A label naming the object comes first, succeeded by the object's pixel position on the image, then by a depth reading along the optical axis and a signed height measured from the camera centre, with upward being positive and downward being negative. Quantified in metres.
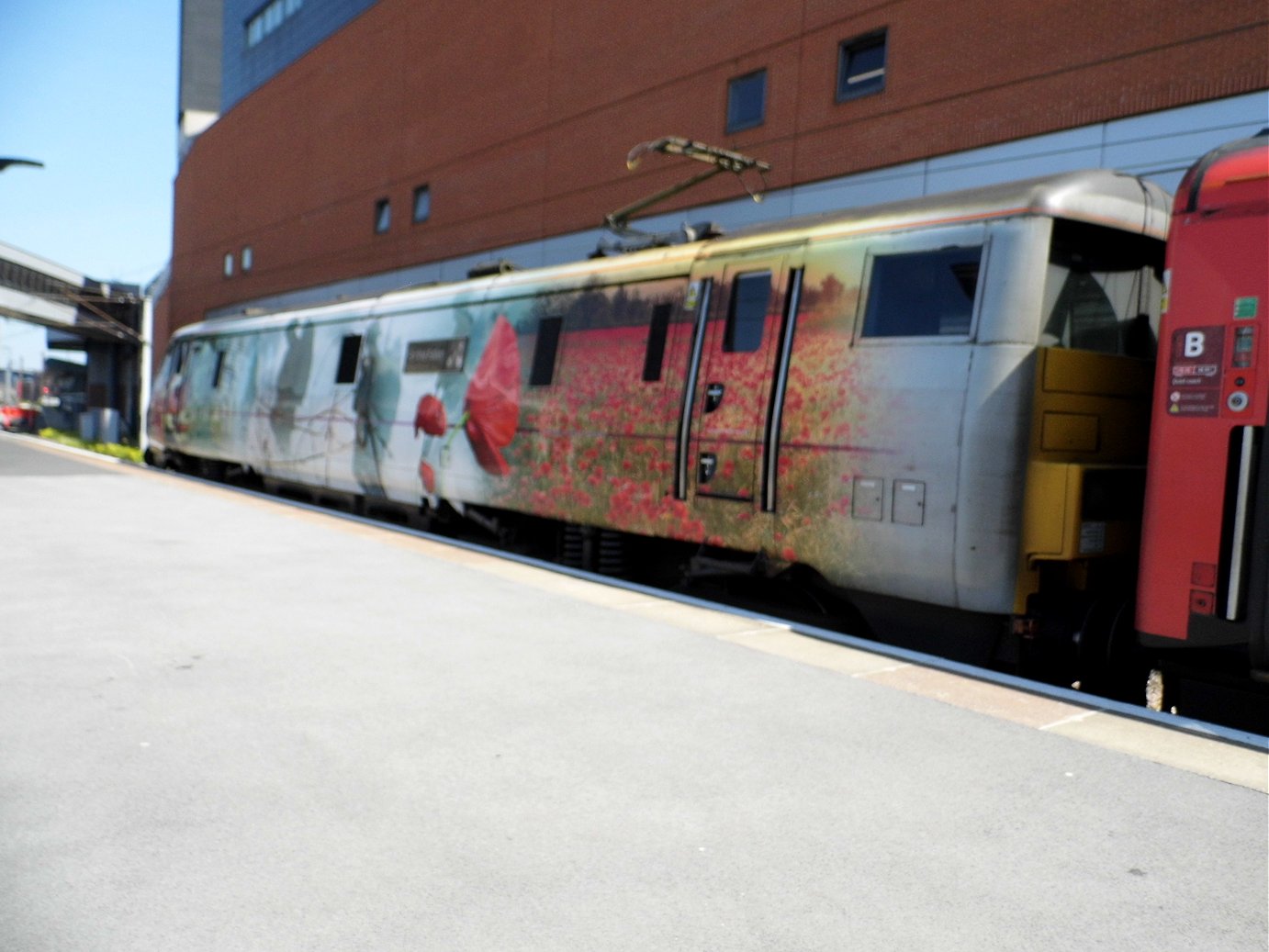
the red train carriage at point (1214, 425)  4.97 +0.27
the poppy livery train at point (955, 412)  5.23 +0.29
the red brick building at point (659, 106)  12.37 +5.79
